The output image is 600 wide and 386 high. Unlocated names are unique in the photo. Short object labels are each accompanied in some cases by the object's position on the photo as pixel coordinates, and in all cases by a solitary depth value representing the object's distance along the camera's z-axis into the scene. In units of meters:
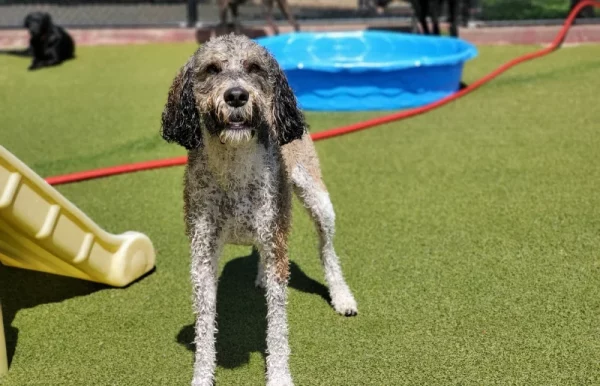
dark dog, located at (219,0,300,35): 11.17
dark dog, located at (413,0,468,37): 10.41
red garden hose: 5.57
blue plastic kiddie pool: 7.31
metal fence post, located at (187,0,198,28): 12.06
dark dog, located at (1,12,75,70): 10.12
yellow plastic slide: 2.97
